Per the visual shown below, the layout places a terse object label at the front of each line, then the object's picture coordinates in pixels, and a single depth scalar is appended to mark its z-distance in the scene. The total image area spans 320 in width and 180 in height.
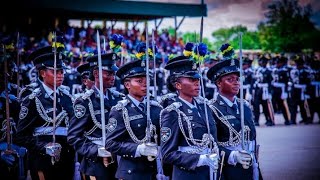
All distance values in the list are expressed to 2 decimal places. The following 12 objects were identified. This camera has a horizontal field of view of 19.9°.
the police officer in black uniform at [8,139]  9.78
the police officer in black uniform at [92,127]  9.47
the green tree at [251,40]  102.65
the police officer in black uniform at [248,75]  28.62
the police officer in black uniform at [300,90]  28.69
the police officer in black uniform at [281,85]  28.95
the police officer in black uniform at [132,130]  8.73
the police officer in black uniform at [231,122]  9.04
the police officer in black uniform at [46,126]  10.11
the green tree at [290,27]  49.31
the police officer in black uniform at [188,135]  8.23
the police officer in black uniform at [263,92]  28.54
